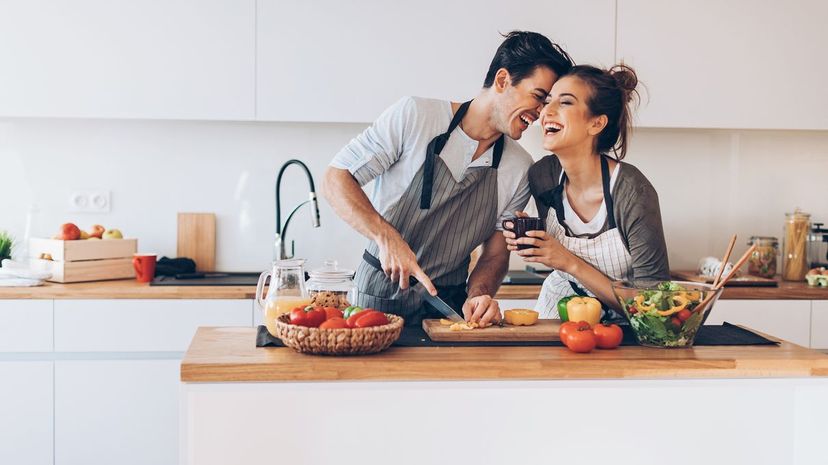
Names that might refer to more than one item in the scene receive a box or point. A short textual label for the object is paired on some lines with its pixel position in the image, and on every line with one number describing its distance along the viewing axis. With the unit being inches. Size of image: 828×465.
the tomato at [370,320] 72.5
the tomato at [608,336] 77.7
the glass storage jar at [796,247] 149.5
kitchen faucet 141.0
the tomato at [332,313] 76.4
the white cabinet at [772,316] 136.4
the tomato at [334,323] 72.2
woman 92.4
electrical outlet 149.1
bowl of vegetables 78.1
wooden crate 132.4
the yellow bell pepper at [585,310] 84.3
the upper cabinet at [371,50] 136.2
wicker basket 71.6
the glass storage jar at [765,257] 147.9
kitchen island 69.7
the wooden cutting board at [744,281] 139.3
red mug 135.1
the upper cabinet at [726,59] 141.3
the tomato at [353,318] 72.7
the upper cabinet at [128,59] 132.4
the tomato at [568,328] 77.4
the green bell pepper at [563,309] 87.6
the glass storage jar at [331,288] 83.0
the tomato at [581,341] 75.8
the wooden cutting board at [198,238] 150.7
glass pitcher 80.6
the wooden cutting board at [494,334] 80.9
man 98.0
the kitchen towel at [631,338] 79.4
